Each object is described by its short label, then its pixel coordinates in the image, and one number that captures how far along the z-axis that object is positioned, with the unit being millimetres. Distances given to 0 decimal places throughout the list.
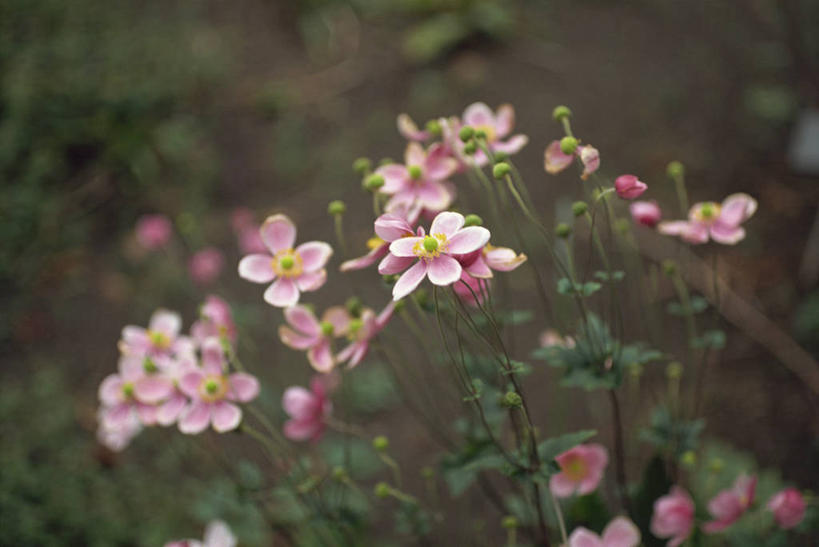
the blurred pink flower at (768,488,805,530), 1193
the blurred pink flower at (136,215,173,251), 2314
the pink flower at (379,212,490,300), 878
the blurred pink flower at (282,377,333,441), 1260
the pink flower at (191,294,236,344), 1277
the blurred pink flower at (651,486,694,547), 1207
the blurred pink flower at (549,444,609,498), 1268
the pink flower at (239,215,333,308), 1128
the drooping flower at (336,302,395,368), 1107
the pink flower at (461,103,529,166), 1259
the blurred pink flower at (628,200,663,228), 1193
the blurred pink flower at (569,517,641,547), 1073
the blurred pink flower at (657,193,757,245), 1148
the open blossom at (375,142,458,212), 1139
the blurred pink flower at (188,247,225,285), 2318
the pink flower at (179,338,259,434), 1156
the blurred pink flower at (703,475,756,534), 1238
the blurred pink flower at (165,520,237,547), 1189
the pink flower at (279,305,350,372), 1174
